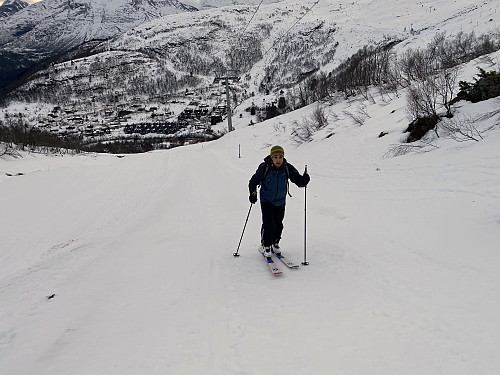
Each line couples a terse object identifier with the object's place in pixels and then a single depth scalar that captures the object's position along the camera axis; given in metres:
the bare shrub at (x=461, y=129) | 8.89
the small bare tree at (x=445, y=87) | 10.52
